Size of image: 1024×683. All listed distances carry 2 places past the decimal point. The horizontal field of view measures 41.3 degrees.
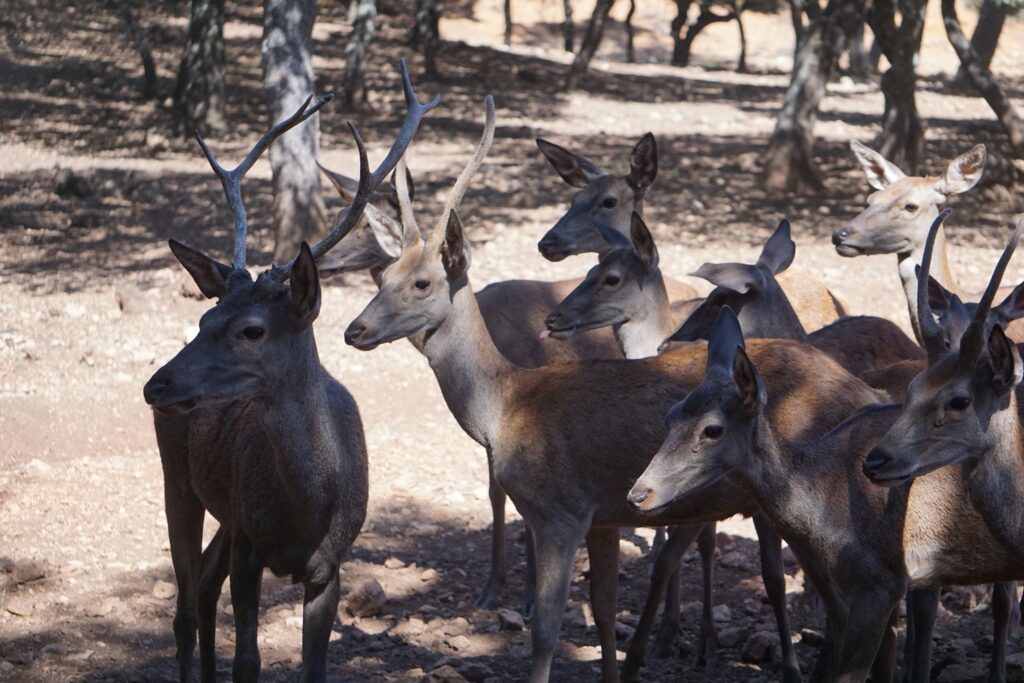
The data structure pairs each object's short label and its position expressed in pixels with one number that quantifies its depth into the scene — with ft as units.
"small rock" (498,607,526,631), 24.34
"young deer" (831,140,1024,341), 27.40
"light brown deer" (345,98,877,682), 19.02
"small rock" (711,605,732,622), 24.88
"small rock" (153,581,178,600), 24.30
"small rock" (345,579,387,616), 24.62
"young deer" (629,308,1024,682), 16.42
